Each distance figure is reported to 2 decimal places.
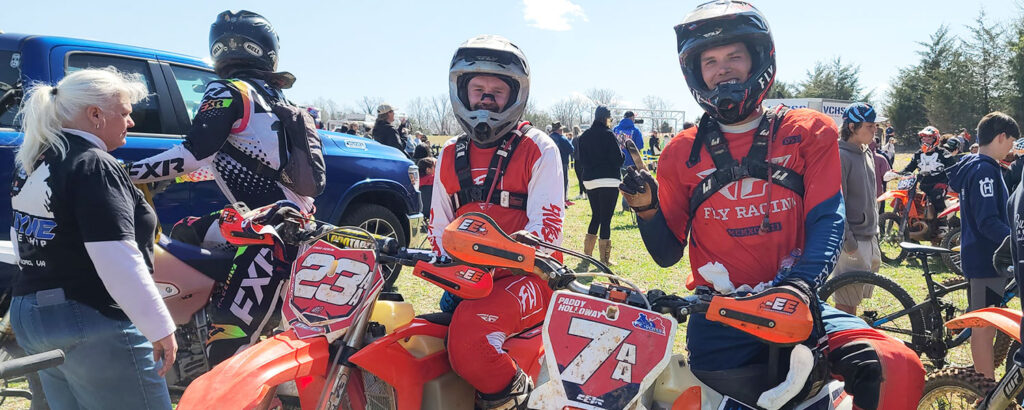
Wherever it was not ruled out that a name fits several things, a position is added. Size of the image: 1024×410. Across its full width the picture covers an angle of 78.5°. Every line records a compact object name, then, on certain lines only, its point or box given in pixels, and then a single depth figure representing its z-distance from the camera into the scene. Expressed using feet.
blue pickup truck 14.46
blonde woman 7.48
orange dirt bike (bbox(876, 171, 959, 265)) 32.14
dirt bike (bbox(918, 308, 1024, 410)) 8.47
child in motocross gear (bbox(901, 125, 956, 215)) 29.35
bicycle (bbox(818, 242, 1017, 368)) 15.34
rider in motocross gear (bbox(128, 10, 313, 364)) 10.61
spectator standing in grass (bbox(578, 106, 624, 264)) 27.20
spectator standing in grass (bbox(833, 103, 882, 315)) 16.62
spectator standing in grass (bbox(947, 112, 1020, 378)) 14.16
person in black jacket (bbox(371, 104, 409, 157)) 37.73
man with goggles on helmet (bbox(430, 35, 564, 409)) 8.55
